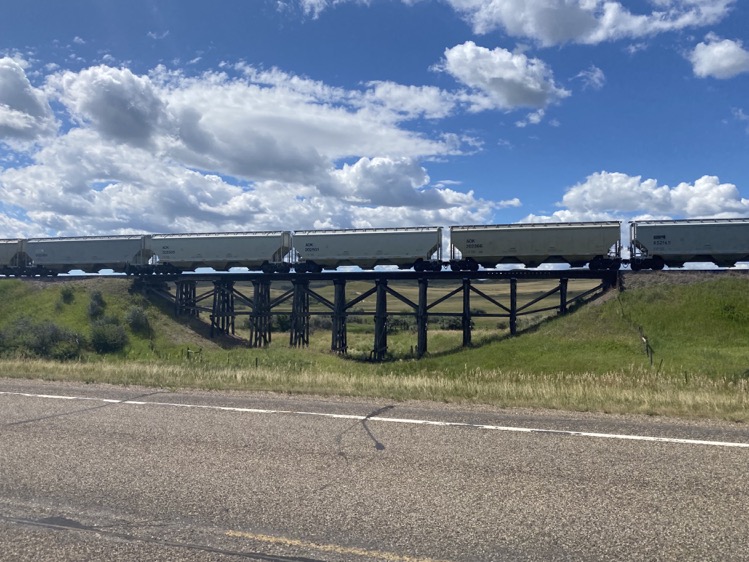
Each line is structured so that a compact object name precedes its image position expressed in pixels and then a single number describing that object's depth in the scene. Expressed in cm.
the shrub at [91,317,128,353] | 2827
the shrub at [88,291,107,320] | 3309
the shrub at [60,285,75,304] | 3491
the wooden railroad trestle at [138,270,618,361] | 3003
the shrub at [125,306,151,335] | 3191
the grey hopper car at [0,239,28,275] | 4075
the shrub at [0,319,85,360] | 2447
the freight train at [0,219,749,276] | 2914
